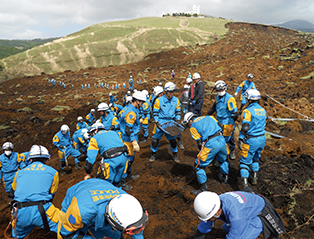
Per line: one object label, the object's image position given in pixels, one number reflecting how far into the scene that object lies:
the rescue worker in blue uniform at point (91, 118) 11.25
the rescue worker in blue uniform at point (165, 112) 6.13
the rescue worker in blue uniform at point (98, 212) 1.88
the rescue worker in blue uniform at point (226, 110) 5.53
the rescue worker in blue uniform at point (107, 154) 3.78
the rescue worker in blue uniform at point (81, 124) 10.32
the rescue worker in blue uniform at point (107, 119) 6.13
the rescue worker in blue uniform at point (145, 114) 9.02
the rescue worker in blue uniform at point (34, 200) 3.14
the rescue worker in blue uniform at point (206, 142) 4.20
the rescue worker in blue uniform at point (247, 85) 9.10
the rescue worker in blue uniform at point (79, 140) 8.16
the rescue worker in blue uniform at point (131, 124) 5.17
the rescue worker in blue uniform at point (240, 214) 2.19
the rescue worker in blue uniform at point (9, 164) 5.85
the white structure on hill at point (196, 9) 100.01
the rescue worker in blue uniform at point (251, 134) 4.48
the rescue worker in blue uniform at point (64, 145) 8.02
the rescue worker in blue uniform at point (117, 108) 11.77
